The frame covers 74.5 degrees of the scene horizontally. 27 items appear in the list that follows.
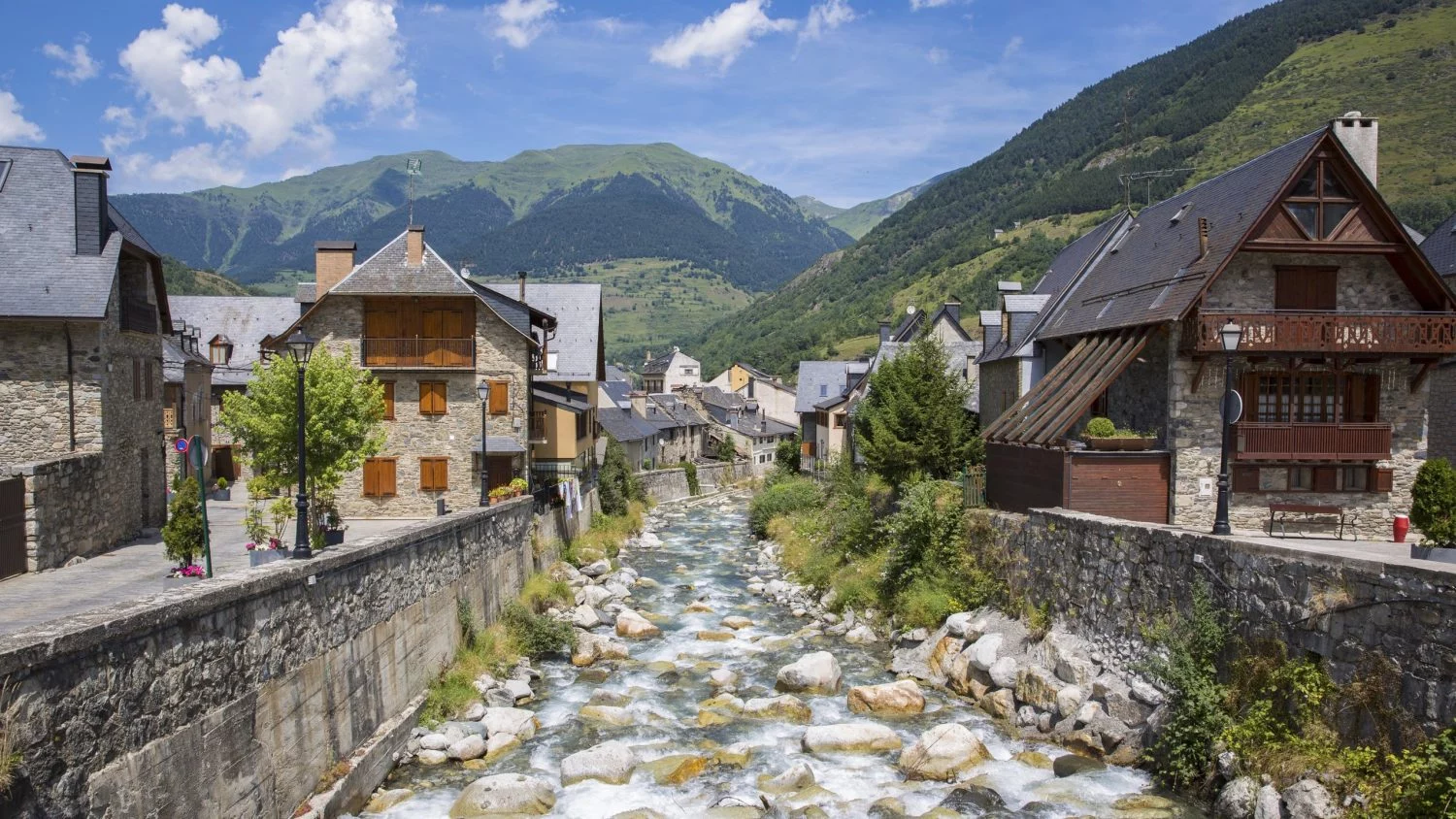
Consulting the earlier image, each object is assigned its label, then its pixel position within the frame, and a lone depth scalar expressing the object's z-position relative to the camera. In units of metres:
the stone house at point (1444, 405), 29.59
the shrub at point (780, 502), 46.91
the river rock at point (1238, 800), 12.48
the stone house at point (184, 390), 36.31
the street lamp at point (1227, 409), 15.31
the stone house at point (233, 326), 49.94
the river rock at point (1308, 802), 11.09
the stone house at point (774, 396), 103.00
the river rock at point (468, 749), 16.41
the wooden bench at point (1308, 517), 22.11
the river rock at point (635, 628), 26.17
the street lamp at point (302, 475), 14.51
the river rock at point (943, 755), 15.67
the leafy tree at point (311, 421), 21.69
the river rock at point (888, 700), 19.08
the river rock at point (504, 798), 14.13
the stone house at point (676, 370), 126.50
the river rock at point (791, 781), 15.31
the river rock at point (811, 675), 20.70
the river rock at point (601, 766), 15.70
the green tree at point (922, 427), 31.78
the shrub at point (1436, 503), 15.31
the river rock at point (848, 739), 17.06
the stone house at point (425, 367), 32.88
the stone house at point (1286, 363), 21.53
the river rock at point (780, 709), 19.05
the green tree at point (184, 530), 15.85
